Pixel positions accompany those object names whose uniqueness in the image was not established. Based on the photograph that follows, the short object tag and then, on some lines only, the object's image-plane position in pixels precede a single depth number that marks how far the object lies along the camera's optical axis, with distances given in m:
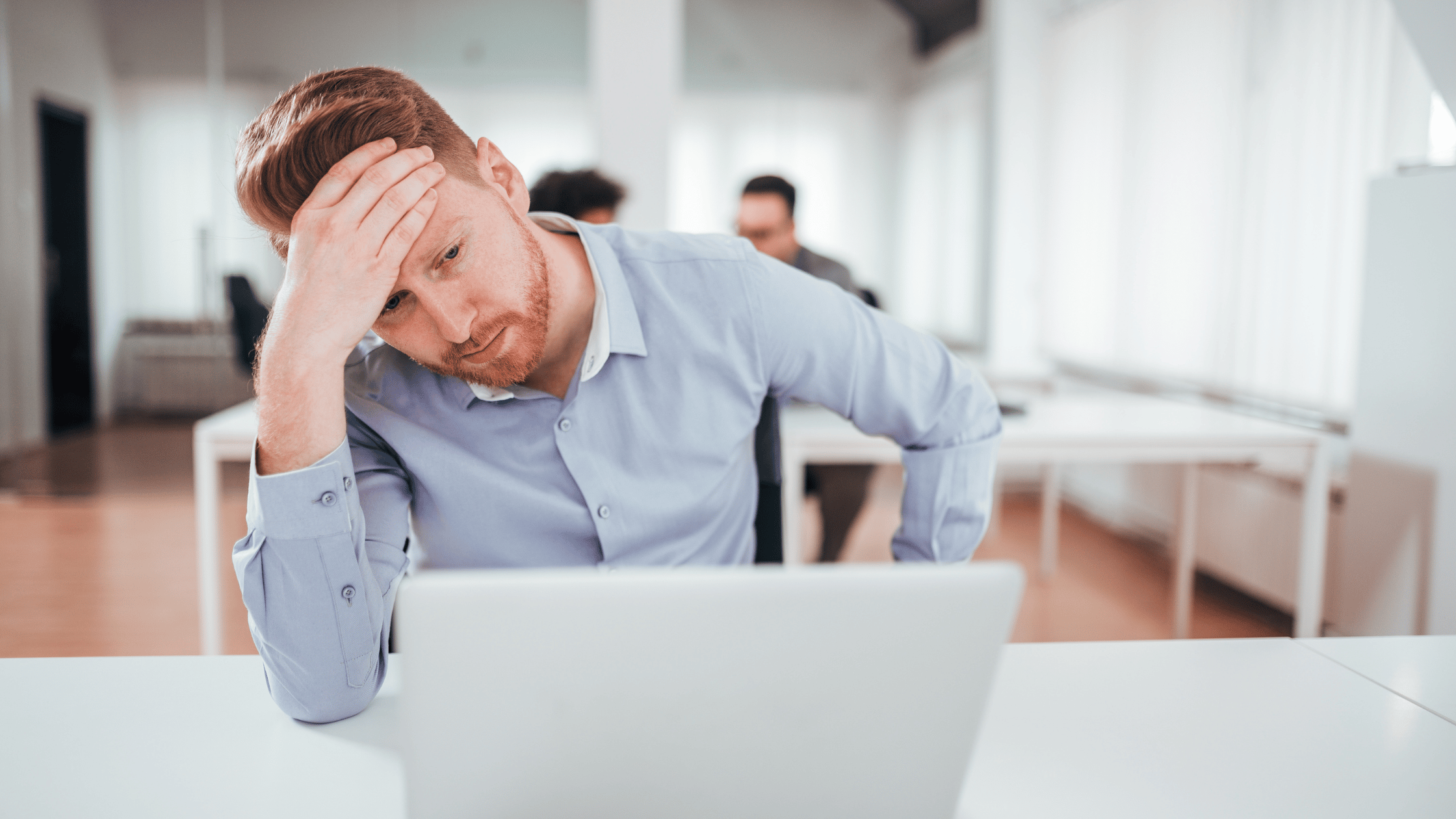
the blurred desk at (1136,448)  2.35
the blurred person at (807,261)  3.15
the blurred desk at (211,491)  2.17
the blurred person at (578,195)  2.85
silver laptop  0.49
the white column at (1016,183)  4.71
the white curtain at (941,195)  4.85
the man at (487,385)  0.85
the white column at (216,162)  4.71
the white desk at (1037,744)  0.66
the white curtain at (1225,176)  2.80
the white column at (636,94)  3.87
